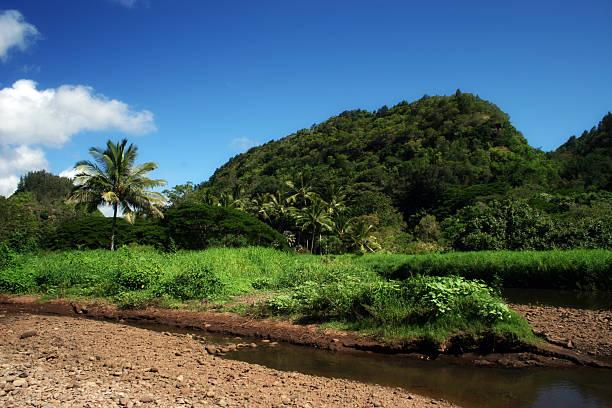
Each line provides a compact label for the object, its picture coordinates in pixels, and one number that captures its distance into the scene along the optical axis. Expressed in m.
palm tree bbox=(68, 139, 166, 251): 25.45
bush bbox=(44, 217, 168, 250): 28.38
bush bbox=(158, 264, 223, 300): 12.84
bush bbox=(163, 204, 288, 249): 30.08
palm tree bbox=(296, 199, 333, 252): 43.06
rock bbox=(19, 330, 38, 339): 8.12
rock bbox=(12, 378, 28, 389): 5.34
